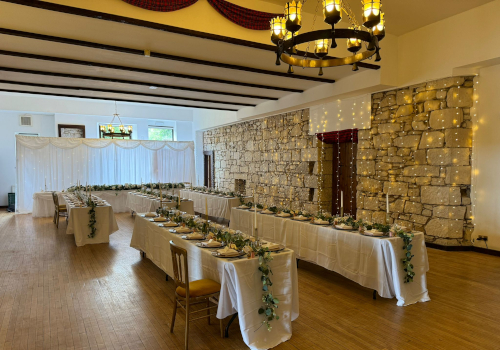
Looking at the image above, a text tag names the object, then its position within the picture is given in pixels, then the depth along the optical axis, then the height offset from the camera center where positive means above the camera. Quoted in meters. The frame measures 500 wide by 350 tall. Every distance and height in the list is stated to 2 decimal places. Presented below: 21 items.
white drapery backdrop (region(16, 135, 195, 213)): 13.06 +0.00
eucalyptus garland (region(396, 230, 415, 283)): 4.30 -1.23
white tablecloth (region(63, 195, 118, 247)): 7.51 -1.37
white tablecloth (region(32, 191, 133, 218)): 11.88 -1.37
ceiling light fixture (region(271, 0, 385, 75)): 3.00 +1.24
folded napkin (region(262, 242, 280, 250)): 3.77 -0.93
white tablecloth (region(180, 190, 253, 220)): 9.59 -1.24
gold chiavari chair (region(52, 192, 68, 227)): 9.79 -1.31
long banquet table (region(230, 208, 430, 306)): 4.30 -1.33
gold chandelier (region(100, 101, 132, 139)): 12.55 +1.22
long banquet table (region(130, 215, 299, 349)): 3.29 -1.29
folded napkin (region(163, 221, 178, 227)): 5.23 -0.94
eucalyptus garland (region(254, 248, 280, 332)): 3.31 -1.29
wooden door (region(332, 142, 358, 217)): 9.14 -0.41
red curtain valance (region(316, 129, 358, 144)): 8.83 +0.66
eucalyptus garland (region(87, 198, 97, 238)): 7.65 -1.27
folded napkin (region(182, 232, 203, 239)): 4.45 -0.96
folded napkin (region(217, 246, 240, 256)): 3.58 -0.94
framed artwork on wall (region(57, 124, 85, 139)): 14.57 +1.39
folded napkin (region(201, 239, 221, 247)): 4.04 -0.96
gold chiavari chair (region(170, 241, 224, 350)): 3.30 -1.29
